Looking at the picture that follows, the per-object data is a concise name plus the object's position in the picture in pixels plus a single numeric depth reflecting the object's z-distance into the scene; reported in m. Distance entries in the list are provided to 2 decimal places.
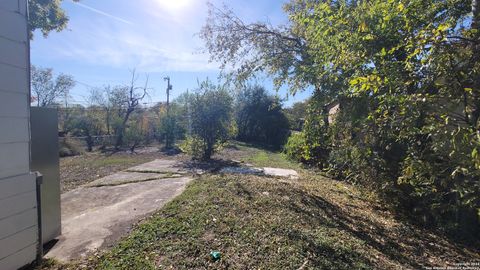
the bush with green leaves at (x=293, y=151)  10.86
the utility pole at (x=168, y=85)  23.86
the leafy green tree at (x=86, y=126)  14.21
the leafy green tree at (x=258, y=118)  20.55
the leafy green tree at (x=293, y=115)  20.96
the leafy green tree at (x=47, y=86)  22.28
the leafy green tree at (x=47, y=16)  9.81
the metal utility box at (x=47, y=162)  2.93
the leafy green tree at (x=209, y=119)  9.97
